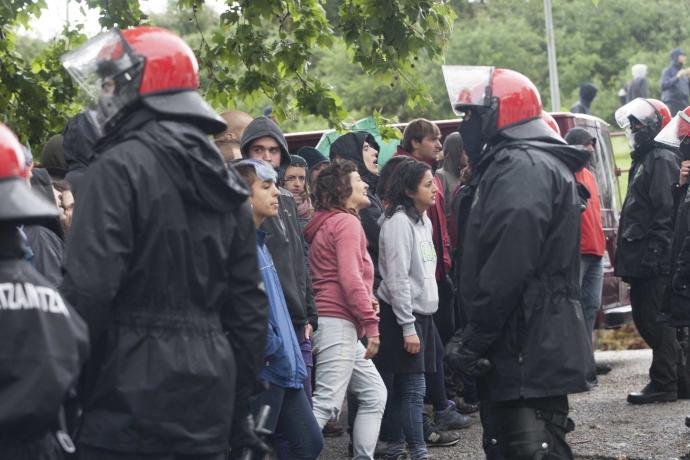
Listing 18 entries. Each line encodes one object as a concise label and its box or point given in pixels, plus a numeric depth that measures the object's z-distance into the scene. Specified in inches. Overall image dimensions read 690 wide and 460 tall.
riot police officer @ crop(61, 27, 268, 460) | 234.2
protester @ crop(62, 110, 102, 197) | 379.2
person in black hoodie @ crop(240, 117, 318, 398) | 382.1
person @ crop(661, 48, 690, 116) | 1474.0
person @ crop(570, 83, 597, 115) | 1226.9
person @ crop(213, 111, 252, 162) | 457.4
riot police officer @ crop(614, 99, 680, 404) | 606.6
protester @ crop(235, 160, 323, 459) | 342.3
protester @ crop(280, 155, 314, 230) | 498.1
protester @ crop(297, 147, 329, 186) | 584.4
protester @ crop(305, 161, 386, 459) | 437.5
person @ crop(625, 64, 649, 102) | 1513.7
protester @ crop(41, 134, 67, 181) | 455.5
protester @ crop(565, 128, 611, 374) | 619.7
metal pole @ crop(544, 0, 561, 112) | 1452.4
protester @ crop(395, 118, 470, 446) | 549.5
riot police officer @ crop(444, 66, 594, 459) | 322.2
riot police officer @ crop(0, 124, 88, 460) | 197.9
